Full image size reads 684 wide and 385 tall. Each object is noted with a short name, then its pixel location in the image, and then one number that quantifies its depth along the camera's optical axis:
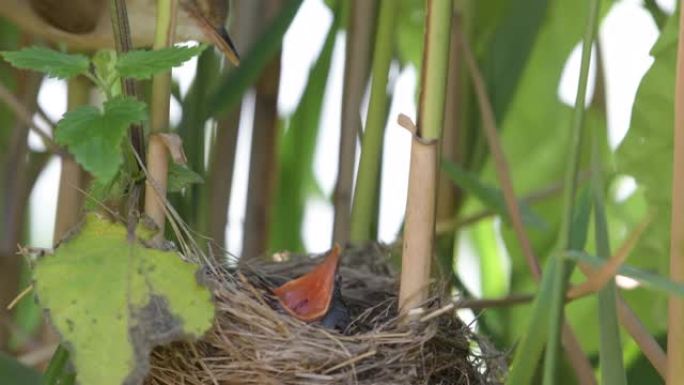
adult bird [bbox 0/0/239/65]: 1.63
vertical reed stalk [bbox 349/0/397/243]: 1.62
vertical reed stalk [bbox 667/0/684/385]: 1.53
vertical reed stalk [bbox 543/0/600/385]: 1.52
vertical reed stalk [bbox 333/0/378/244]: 1.64
